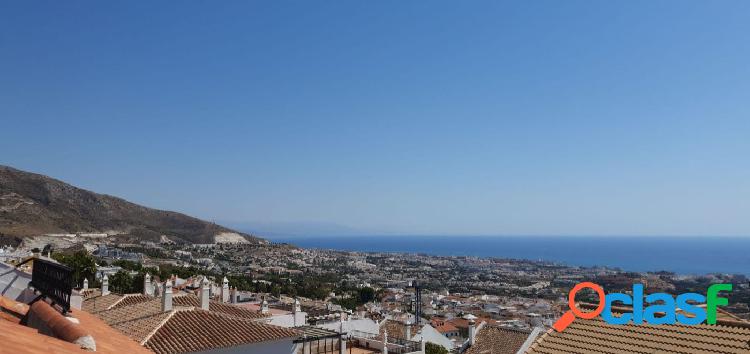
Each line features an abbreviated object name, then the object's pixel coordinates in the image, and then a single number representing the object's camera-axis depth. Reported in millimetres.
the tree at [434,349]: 30062
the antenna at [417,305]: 51797
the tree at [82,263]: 44000
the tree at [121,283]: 43344
